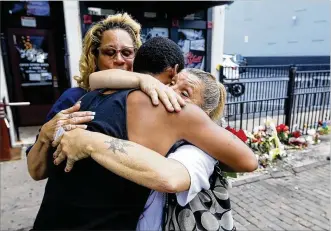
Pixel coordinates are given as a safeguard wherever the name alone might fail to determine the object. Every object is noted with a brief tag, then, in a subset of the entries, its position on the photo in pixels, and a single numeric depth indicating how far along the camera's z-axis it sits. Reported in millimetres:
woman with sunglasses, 1752
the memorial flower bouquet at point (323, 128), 6337
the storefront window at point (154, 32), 6859
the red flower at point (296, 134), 5698
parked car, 9109
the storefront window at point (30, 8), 6094
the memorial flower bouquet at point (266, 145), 4863
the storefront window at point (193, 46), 7457
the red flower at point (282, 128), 5535
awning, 6416
